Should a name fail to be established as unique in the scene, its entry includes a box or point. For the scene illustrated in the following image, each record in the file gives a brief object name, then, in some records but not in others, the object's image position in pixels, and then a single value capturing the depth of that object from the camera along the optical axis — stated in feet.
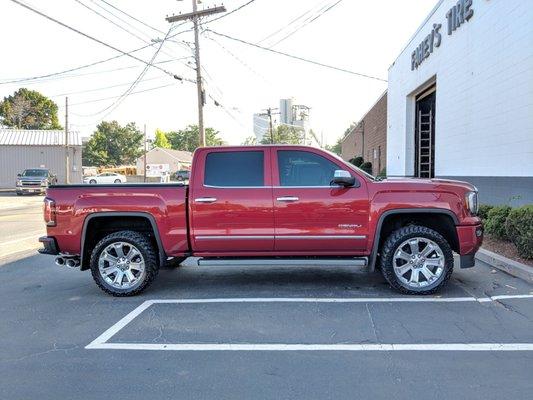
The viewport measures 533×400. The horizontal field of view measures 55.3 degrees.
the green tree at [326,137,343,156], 346.66
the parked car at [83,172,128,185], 159.57
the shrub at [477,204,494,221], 33.42
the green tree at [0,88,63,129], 251.80
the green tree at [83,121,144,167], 308.81
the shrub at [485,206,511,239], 29.27
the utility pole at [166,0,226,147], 83.09
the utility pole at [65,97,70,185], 139.31
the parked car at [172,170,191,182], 157.58
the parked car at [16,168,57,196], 115.65
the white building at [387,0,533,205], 33.84
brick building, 93.81
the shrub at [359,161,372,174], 100.78
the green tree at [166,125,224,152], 429.79
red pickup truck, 20.38
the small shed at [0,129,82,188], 146.10
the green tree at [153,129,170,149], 423.76
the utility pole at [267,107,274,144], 222.28
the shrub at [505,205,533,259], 24.10
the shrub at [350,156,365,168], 111.86
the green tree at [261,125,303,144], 282.34
